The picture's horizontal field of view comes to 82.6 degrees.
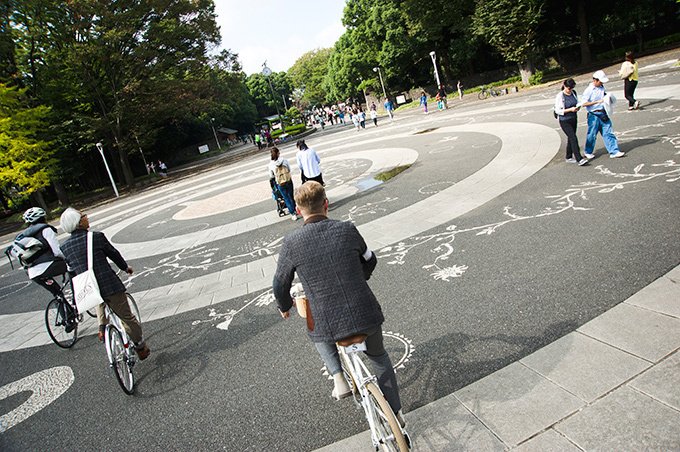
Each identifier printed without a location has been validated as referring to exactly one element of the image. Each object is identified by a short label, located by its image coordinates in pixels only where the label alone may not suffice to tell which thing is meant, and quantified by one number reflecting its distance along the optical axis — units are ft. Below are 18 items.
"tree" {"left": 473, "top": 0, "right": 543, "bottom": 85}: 96.68
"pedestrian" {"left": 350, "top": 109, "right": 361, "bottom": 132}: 104.80
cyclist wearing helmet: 19.67
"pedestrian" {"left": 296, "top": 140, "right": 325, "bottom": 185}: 32.30
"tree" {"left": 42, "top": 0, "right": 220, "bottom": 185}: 92.17
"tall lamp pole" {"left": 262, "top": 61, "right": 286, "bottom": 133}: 156.69
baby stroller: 36.06
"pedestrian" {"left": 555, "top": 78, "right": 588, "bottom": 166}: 27.32
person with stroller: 33.30
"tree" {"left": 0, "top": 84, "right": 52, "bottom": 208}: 82.69
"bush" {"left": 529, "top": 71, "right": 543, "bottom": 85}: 102.78
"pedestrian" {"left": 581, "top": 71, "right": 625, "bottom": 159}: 26.58
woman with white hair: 14.71
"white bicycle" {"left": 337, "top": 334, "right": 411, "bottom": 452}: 7.64
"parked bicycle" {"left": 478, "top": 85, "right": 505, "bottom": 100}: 105.40
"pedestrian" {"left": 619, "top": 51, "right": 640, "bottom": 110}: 39.81
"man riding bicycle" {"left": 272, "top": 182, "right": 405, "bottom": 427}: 8.25
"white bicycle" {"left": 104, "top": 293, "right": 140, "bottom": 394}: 13.88
